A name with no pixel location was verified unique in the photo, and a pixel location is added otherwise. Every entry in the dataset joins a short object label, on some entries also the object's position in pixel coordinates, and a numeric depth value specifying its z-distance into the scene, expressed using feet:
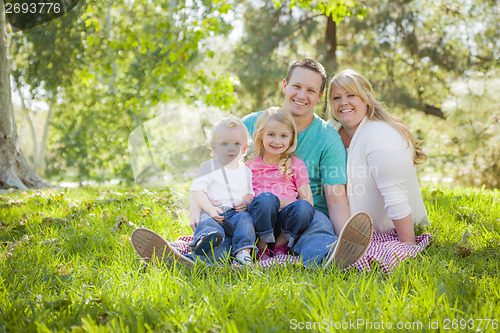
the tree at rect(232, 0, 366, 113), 34.65
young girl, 8.64
